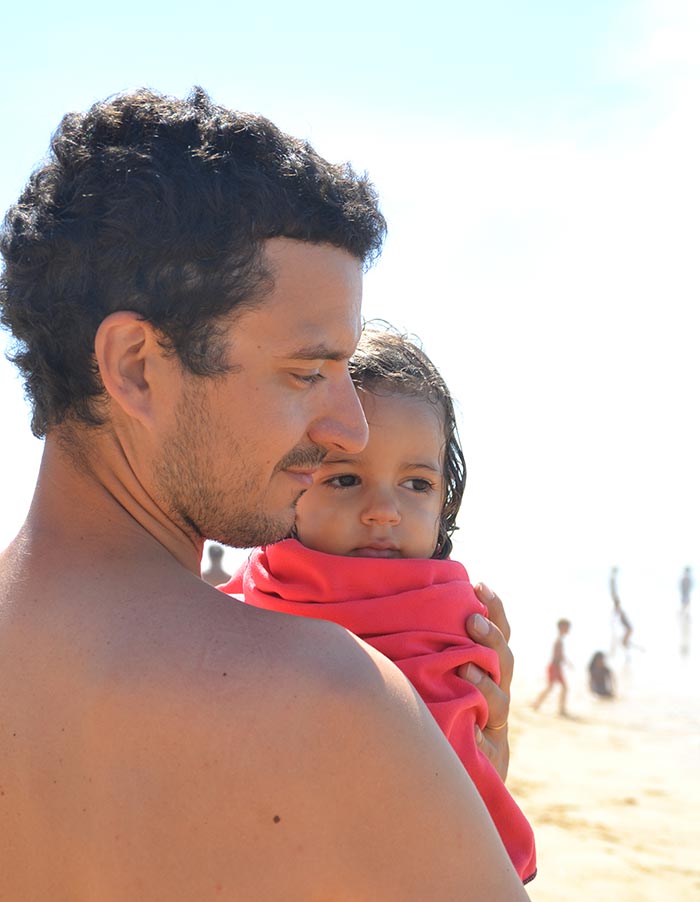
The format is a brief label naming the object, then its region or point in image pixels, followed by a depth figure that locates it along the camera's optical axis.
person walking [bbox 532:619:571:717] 17.05
